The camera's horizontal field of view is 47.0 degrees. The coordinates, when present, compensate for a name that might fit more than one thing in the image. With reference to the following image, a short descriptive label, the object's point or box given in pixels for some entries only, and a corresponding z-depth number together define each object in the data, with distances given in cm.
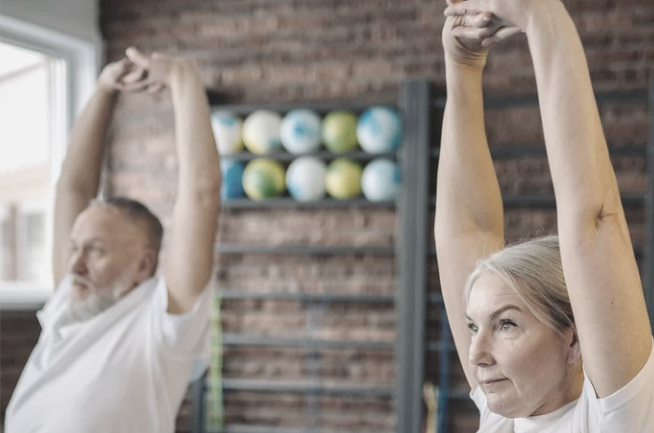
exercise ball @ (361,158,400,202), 414
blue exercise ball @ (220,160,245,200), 439
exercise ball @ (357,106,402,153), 415
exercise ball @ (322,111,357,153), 424
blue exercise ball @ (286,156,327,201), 424
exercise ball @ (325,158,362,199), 421
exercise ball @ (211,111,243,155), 441
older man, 169
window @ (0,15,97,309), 427
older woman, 87
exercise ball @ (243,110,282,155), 435
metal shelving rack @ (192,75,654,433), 416
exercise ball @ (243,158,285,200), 433
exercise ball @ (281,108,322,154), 426
